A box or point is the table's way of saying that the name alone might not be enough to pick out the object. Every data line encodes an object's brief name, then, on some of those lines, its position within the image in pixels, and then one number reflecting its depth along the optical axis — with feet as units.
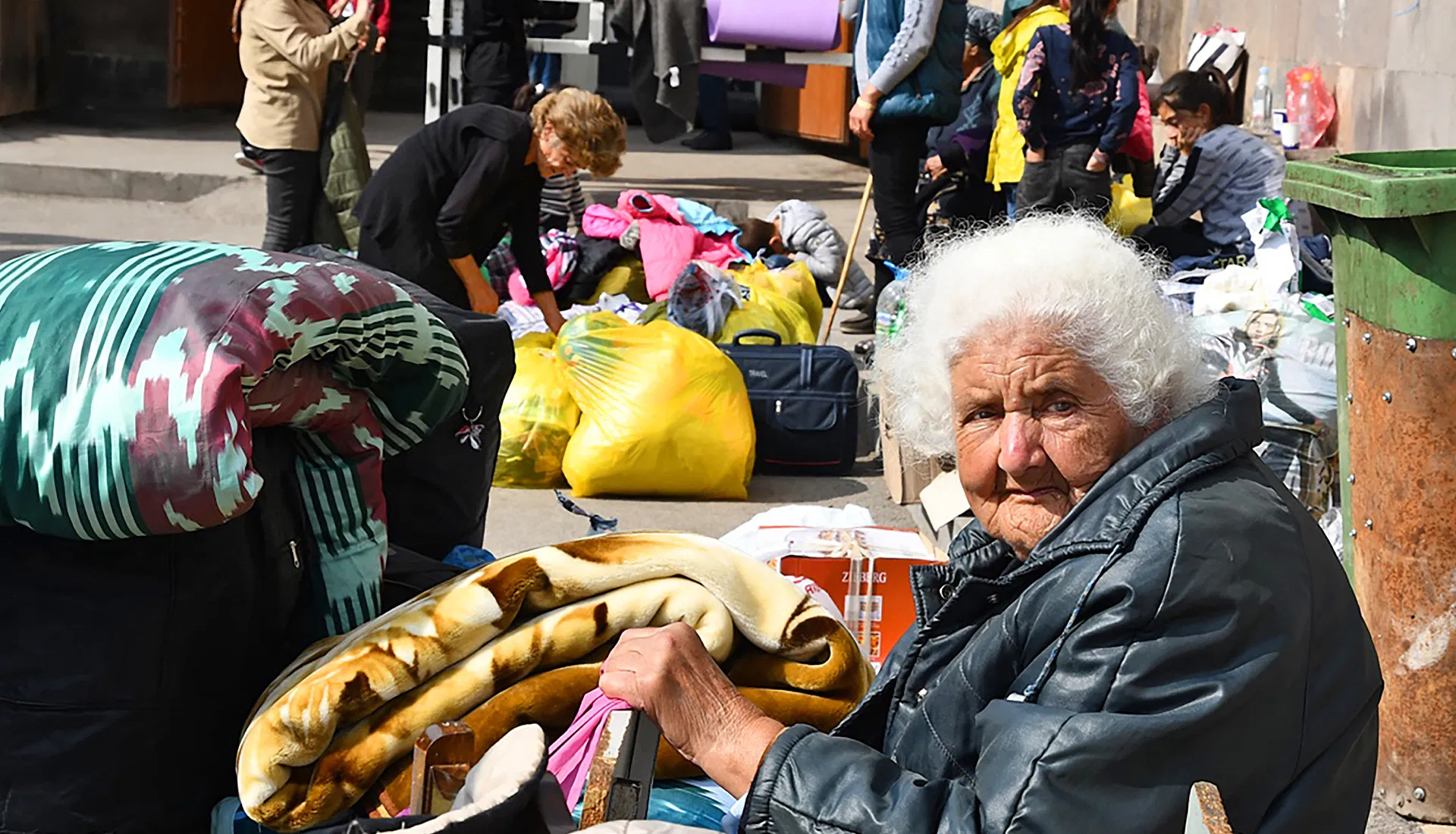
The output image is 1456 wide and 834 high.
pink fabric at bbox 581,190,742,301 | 22.27
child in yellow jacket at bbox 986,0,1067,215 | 21.98
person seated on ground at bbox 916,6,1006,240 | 25.81
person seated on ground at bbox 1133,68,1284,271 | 22.21
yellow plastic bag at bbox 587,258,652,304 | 22.62
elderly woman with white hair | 5.13
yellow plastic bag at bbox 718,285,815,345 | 20.03
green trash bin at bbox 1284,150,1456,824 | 9.77
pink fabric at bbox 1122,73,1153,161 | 26.43
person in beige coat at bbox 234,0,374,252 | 22.52
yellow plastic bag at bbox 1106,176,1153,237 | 24.39
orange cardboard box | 11.35
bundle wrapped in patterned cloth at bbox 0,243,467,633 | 5.92
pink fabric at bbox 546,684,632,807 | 6.79
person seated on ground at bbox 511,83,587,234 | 23.84
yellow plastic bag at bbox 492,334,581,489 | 17.31
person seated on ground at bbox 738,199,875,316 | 24.86
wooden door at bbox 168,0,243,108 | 43.01
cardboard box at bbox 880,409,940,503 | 16.63
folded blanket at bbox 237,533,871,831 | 6.45
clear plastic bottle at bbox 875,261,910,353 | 17.69
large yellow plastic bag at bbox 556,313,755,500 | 16.69
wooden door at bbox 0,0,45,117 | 38.81
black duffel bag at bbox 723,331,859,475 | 18.06
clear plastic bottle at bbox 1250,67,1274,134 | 28.66
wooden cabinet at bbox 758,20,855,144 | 39.47
